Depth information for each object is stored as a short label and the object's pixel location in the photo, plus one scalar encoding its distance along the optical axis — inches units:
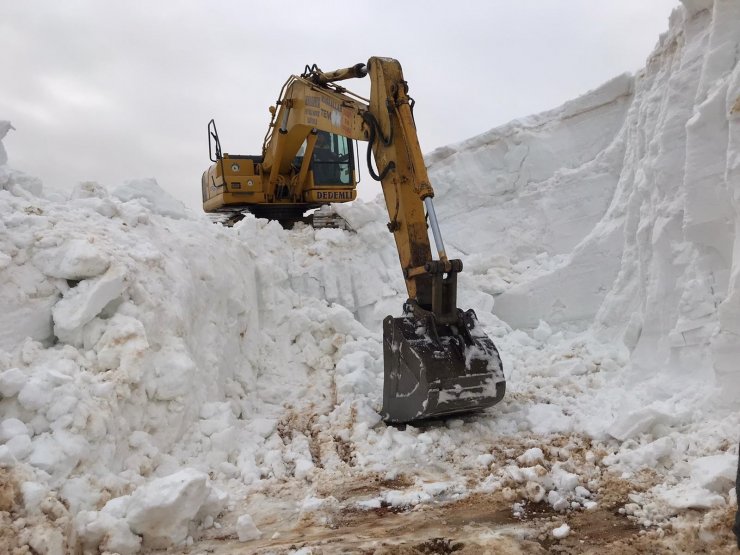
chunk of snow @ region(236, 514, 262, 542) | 124.3
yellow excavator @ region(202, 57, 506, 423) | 179.6
